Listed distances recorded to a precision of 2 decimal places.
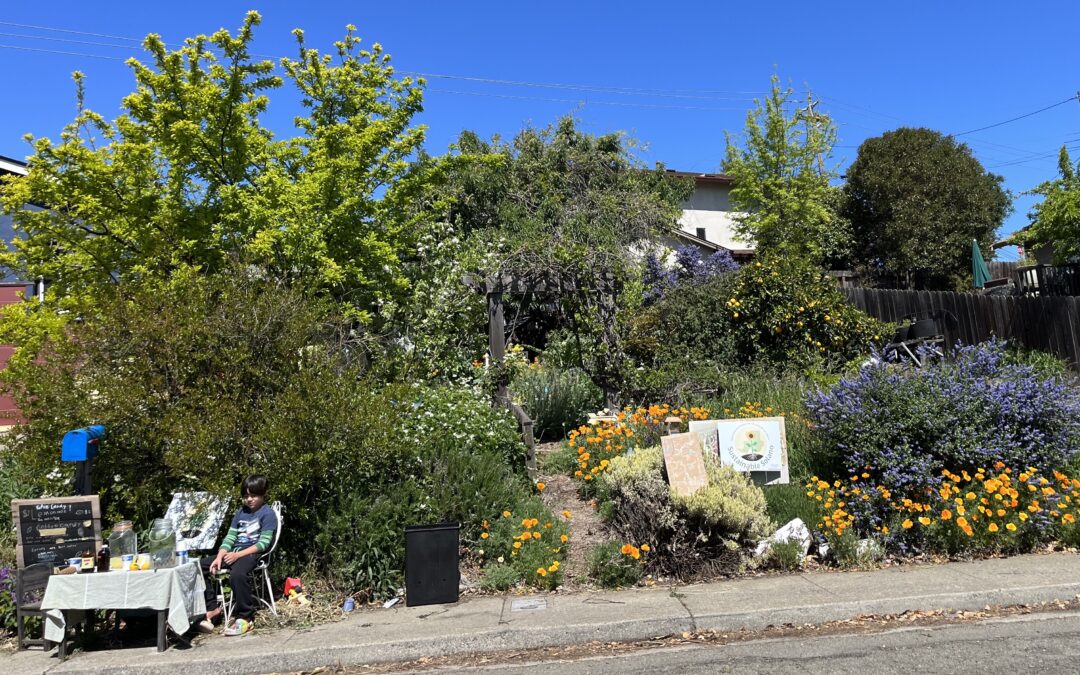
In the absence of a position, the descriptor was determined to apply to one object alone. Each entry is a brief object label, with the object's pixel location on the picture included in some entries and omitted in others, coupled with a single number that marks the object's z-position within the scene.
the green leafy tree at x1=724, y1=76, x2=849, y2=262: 23.47
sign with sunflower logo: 7.16
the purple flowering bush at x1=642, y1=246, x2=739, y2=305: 13.92
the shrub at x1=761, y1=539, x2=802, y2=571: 6.16
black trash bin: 5.80
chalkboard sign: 5.44
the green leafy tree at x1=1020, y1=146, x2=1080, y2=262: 14.99
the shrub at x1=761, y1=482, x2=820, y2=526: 6.53
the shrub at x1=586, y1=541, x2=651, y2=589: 6.02
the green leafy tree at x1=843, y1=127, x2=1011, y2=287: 26.12
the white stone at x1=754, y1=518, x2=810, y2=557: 6.29
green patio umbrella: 18.52
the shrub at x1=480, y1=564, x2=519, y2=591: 6.04
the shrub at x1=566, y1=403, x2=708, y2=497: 7.85
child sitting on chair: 5.45
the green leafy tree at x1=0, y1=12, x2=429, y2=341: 8.73
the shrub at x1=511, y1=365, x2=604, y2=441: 10.45
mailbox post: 5.45
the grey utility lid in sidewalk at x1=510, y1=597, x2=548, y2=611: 5.53
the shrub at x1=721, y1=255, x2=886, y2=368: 10.95
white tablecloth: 5.02
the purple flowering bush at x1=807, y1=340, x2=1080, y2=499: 6.51
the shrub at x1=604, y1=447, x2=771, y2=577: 6.07
